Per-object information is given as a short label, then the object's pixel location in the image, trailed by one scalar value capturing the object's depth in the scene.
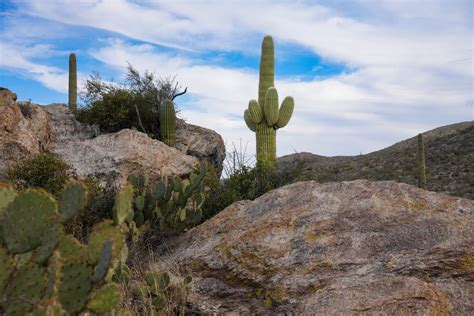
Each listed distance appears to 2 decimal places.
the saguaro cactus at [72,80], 18.86
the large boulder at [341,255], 4.43
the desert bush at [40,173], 8.87
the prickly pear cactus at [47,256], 3.07
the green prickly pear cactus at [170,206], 7.65
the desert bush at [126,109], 13.33
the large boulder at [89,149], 9.77
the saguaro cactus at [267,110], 19.09
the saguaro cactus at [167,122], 13.26
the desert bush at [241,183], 9.23
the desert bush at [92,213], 7.68
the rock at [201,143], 13.08
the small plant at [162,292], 4.98
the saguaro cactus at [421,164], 21.12
